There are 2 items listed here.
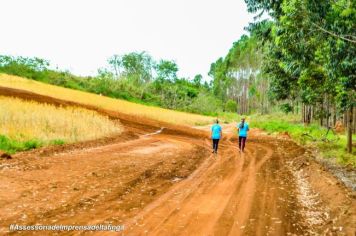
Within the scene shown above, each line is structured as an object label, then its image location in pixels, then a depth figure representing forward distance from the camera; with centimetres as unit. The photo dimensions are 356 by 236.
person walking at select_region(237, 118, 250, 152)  1780
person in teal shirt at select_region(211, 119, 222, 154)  1705
